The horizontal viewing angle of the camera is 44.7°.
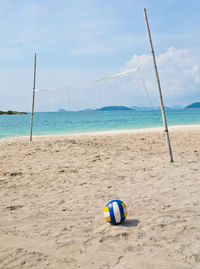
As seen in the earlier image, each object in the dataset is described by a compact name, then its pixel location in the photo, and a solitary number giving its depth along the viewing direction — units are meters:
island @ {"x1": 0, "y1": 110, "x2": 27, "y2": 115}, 92.88
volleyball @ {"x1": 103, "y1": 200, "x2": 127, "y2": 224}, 2.71
